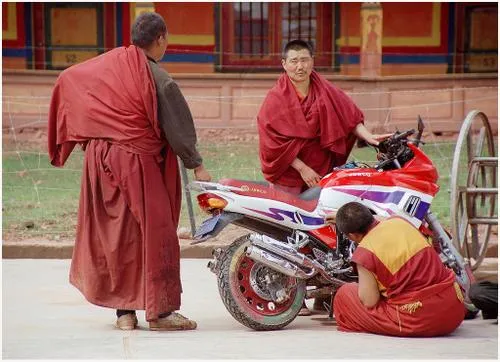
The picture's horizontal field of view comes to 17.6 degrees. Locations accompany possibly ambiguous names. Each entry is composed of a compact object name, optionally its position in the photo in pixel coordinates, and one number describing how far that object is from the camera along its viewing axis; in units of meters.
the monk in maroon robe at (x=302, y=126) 9.49
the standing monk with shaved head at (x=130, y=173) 8.47
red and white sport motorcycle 8.47
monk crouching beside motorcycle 8.12
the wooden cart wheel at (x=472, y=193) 9.79
